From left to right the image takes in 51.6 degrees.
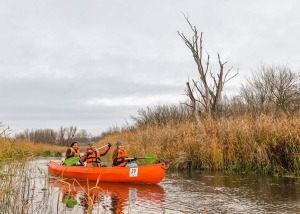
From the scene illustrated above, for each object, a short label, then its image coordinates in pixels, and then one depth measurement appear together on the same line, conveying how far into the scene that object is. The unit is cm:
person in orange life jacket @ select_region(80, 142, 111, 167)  1079
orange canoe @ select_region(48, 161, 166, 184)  862
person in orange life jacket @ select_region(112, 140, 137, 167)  1000
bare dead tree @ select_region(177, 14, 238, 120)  1777
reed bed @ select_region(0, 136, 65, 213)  459
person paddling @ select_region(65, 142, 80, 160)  1109
